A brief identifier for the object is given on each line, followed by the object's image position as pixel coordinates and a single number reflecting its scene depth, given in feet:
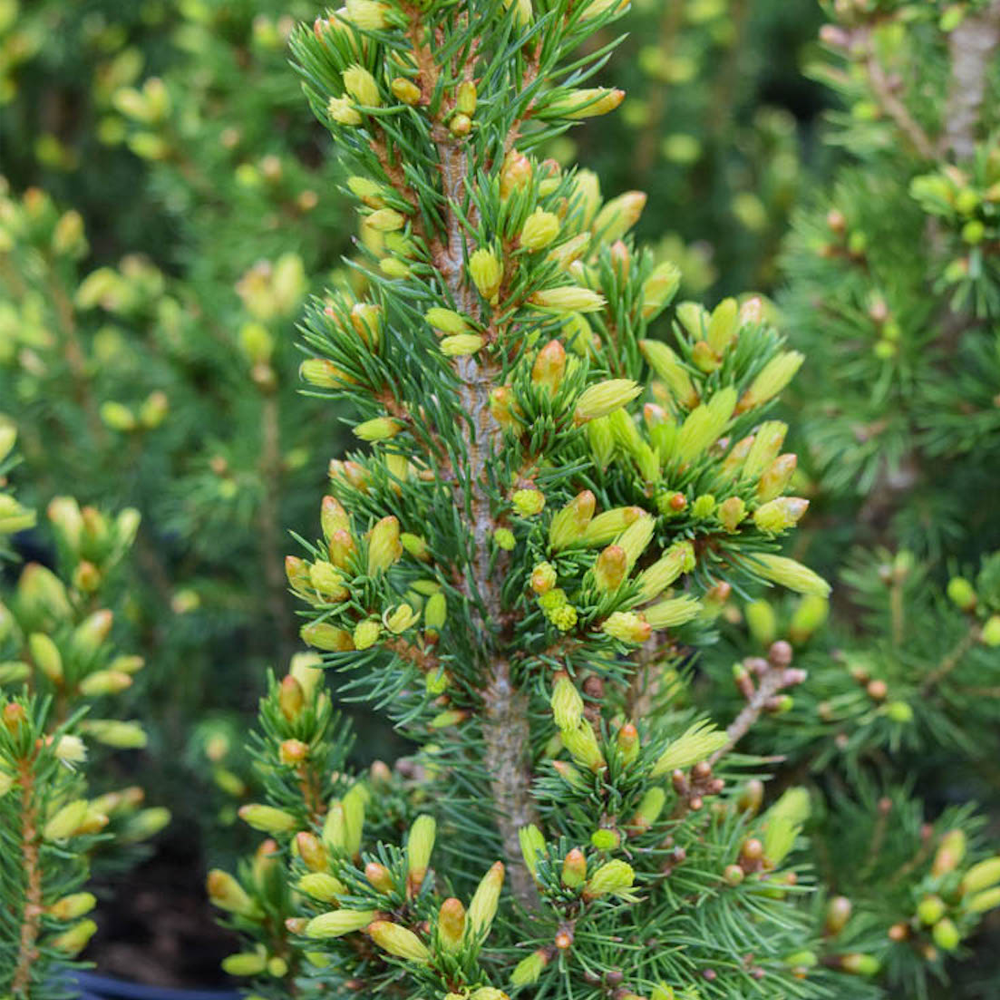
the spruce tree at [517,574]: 1.67
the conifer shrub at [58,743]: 1.78
